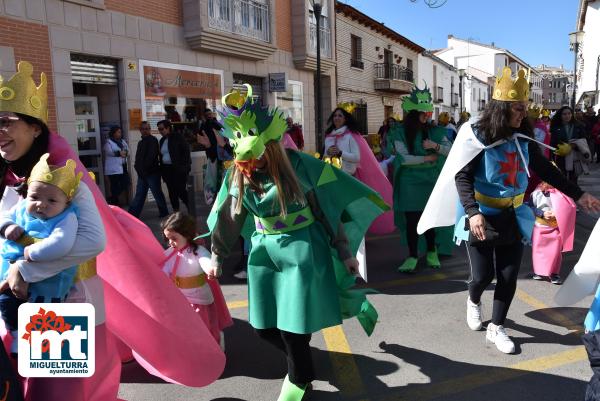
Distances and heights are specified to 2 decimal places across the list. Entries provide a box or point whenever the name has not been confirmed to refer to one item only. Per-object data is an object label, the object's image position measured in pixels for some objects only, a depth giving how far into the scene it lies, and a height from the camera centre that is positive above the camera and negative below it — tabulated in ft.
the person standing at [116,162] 34.06 -1.80
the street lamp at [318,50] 41.52 +6.46
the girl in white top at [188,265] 11.77 -2.93
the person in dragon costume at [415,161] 18.67 -1.28
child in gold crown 6.56 -1.18
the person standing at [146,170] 30.19 -2.08
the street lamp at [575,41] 67.05 +10.37
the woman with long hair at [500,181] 11.68 -1.29
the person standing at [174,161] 30.17 -1.60
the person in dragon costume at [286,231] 9.10 -1.83
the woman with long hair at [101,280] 6.91 -2.19
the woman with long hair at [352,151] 20.94 -0.92
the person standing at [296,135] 30.99 -0.34
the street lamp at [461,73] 127.49 +12.56
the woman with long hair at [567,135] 30.86 -0.77
